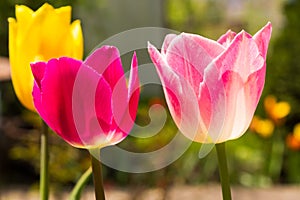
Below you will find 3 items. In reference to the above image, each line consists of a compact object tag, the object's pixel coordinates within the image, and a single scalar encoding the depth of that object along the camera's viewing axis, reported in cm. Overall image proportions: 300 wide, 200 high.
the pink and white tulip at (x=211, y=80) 68
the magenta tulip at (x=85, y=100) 68
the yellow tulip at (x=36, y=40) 81
